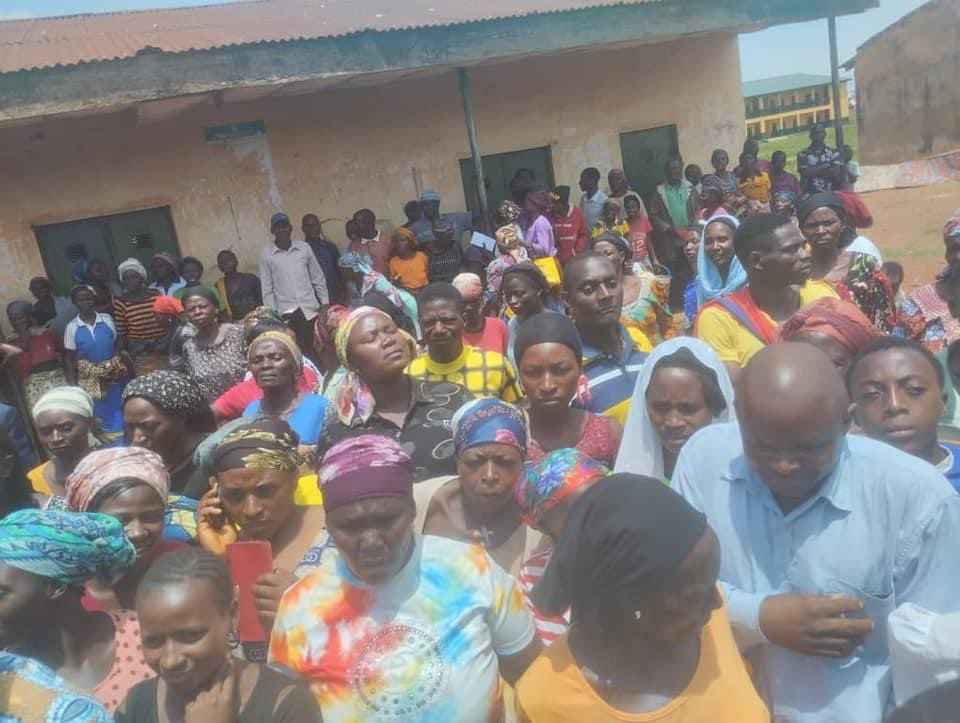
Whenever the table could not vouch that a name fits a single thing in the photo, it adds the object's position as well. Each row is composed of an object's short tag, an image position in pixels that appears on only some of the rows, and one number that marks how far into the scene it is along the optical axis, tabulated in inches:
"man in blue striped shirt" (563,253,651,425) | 129.0
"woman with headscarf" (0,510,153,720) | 72.3
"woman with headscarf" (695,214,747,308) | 178.9
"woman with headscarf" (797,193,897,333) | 159.0
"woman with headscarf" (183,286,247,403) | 191.0
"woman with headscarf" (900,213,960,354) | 150.6
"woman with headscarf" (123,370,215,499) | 122.5
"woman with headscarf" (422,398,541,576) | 90.6
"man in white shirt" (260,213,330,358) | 298.5
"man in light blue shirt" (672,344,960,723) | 61.9
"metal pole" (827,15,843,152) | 386.3
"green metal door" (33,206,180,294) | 300.7
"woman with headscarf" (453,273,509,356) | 175.2
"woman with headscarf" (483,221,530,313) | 249.0
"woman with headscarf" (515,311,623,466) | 109.0
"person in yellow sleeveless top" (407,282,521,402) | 138.6
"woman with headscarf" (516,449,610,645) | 77.7
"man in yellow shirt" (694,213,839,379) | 127.3
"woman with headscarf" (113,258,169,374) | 260.5
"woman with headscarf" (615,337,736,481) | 94.3
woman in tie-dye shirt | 67.9
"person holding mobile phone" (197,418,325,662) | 93.3
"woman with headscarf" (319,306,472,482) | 121.0
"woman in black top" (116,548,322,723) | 66.1
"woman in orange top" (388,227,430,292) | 294.2
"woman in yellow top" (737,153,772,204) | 392.8
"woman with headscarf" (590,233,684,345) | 182.4
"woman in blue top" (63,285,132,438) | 245.1
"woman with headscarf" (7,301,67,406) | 263.0
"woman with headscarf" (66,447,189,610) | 89.2
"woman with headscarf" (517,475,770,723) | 55.8
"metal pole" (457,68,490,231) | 311.1
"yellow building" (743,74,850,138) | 1979.6
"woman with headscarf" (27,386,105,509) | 132.0
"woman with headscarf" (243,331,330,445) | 137.9
